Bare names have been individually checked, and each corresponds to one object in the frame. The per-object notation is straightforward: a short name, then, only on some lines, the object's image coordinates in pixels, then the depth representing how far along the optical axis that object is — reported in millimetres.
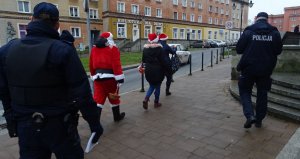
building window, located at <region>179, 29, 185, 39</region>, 48781
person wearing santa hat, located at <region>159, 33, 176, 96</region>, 7022
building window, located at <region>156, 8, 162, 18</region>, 44388
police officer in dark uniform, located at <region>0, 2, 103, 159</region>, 2094
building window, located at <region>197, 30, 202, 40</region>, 53631
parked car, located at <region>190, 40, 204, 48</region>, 40750
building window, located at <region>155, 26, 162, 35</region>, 43875
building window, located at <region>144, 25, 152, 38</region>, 41812
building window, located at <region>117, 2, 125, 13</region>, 38625
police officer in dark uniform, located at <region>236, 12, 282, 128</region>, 4117
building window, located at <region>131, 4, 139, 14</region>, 40500
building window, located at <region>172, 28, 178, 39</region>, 47250
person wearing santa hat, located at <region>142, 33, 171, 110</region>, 5707
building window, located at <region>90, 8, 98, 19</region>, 37562
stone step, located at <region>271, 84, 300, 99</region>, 5140
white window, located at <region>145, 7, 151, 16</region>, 42522
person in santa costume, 4488
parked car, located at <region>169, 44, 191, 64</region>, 15805
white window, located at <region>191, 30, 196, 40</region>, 51906
